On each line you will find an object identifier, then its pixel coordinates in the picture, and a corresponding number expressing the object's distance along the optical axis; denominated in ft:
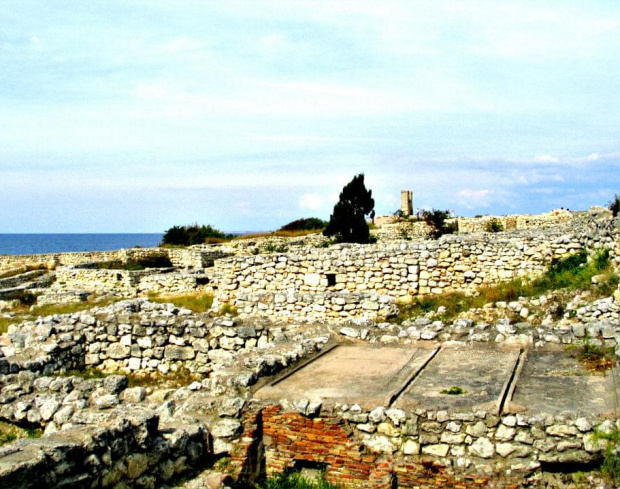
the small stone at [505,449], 18.10
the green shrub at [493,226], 102.42
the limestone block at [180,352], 32.91
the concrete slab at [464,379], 19.85
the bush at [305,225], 151.61
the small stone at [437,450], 18.62
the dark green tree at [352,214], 102.42
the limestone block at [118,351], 34.09
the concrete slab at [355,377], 21.15
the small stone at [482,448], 18.22
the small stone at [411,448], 18.92
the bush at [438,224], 104.53
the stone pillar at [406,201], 133.59
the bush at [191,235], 140.15
